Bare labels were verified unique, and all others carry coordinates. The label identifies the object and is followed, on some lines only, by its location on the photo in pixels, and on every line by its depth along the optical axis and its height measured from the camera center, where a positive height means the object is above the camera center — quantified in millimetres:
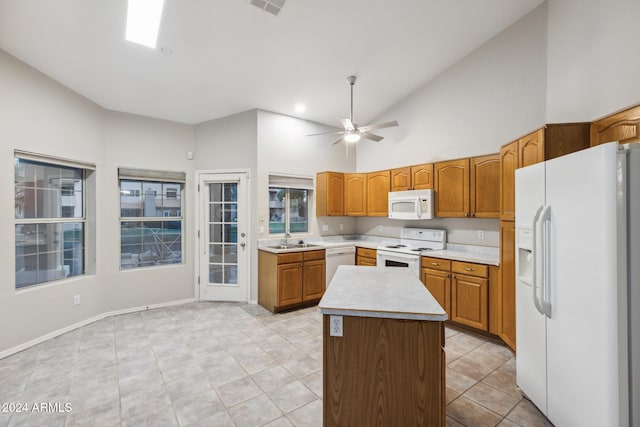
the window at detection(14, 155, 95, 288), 2988 -69
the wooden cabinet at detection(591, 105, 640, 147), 1837 +613
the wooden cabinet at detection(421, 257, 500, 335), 3021 -922
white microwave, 3904 +118
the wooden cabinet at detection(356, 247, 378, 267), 4376 -724
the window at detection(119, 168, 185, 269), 4117 -78
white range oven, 3785 -538
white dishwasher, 4398 -741
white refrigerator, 1299 -418
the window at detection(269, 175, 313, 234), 4578 +161
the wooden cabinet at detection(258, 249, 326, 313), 3906 -984
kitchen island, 1508 -853
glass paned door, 4438 -416
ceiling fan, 3248 +1022
